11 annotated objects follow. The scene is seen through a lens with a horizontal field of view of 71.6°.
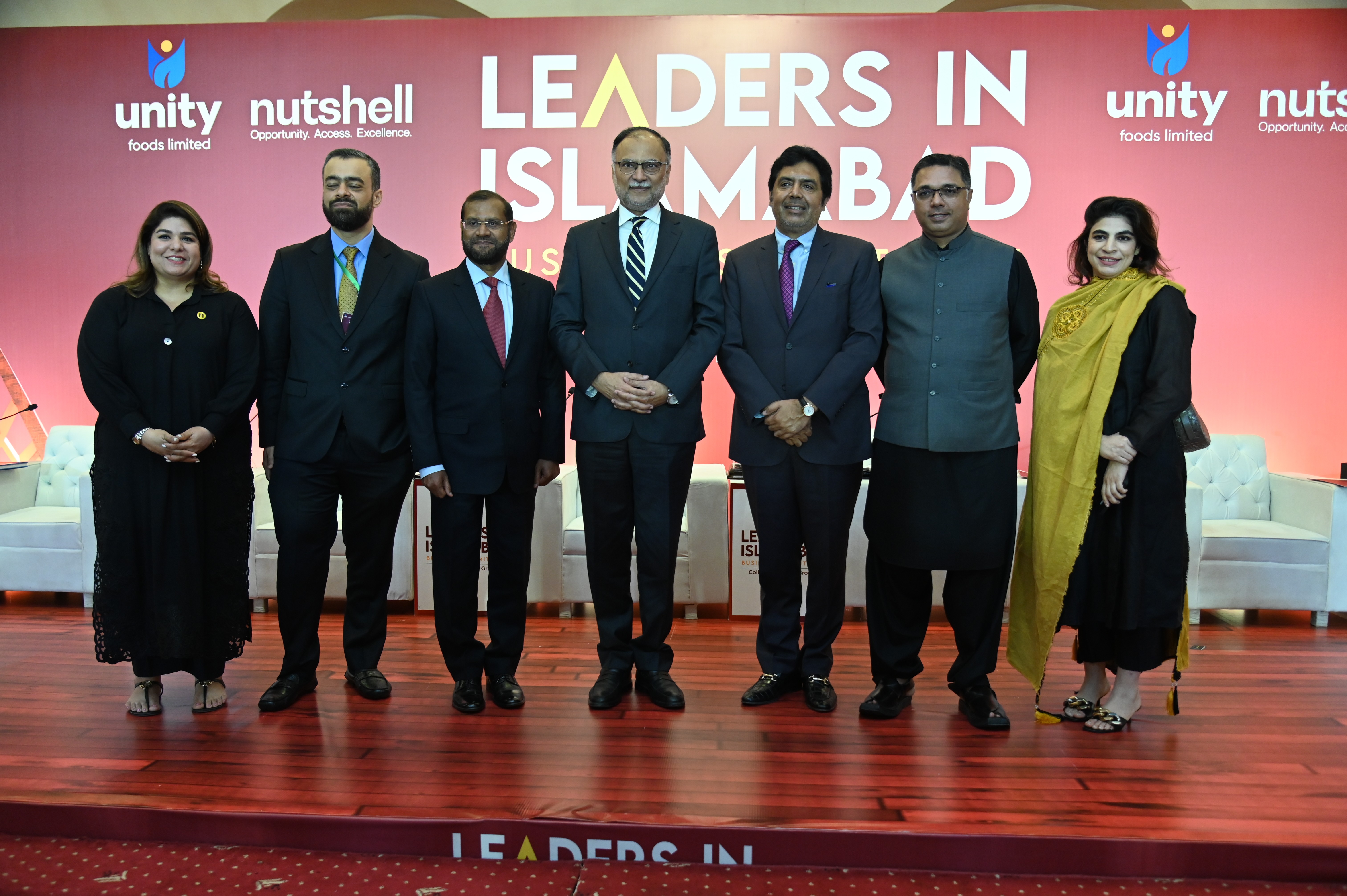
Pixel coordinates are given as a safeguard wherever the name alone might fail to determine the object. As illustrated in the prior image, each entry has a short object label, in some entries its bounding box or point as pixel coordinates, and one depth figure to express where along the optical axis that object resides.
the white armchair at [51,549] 4.60
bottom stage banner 2.17
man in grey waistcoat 2.85
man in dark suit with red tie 2.97
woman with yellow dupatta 2.83
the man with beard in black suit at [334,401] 3.01
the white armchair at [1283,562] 4.45
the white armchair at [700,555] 4.54
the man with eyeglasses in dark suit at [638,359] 2.94
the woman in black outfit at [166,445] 2.94
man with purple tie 2.95
